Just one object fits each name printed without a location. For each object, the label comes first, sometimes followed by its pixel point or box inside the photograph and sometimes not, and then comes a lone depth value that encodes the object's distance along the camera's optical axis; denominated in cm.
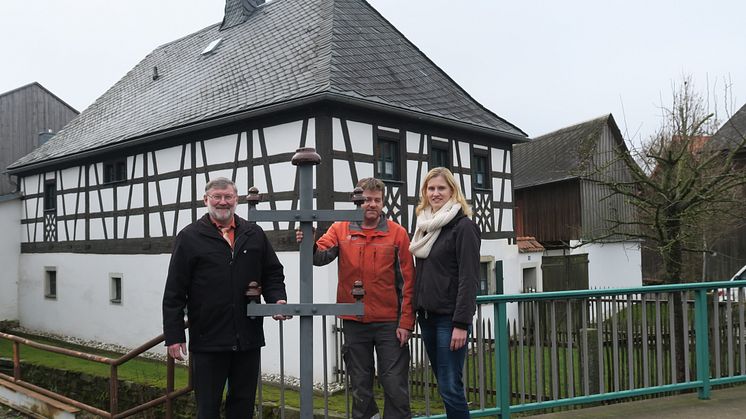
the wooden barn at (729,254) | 2277
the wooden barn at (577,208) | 1972
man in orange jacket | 345
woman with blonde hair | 331
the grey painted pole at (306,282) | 294
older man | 337
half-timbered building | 1128
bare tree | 872
